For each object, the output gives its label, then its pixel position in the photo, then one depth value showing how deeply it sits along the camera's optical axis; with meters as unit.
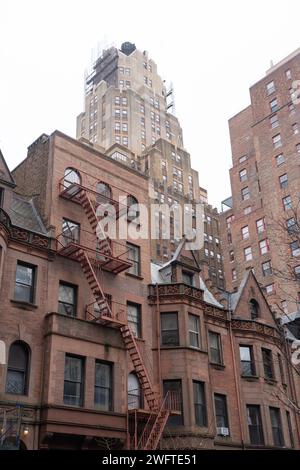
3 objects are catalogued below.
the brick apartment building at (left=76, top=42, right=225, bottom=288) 111.31
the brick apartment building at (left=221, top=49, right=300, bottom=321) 67.56
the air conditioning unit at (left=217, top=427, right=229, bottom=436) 30.06
